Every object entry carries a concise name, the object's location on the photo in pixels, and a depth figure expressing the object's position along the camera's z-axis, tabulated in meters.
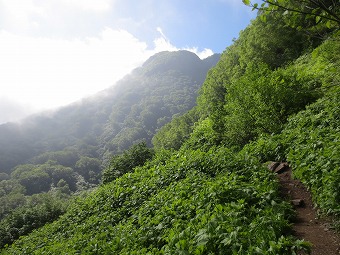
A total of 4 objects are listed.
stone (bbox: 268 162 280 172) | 12.90
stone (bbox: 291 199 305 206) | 9.22
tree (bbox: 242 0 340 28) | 2.85
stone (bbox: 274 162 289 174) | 12.59
